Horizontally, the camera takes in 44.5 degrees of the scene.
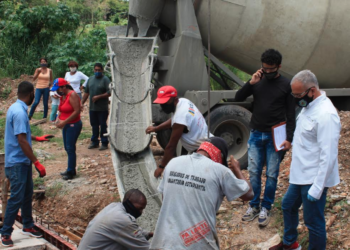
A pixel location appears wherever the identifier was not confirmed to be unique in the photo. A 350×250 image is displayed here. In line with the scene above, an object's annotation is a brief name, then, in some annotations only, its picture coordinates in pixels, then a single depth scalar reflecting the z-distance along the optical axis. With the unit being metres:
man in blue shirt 4.33
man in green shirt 7.63
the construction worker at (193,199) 2.83
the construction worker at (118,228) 3.06
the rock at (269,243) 4.26
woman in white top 8.99
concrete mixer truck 6.57
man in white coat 3.32
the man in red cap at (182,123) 4.57
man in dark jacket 4.32
